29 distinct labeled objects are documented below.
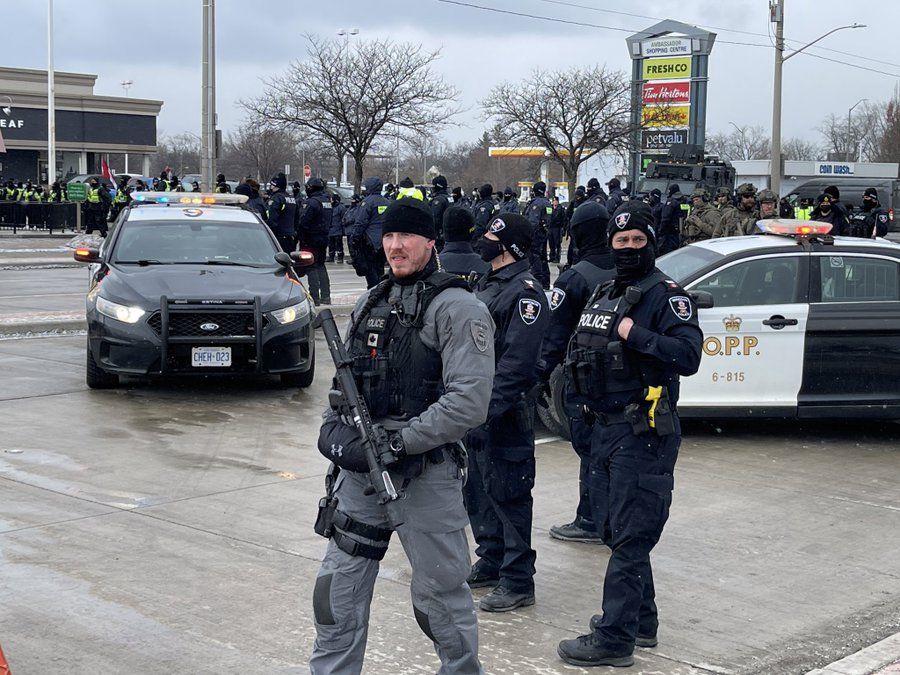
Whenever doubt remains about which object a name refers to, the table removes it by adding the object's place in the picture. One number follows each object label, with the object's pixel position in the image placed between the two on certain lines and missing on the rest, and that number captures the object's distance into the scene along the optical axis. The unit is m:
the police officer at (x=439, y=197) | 19.50
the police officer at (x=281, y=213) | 17.14
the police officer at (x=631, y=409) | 4.61
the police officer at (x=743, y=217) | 15.05
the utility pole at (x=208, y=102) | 21.25
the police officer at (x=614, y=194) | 21.20
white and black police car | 8.60
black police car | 9.63
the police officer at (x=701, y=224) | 17.08
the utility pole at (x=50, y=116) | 45.19
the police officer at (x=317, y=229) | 16.27
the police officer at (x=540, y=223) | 18.39
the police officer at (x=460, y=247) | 5.84
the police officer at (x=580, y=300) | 5.72
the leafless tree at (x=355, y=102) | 32.91
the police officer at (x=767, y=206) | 14.11
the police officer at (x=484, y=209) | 20.17
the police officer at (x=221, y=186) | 22.48
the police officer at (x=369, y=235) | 15.52
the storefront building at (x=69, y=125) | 54.44
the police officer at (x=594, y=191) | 20.98
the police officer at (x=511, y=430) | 5.26
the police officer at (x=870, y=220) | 17.64
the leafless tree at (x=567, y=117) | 37.19
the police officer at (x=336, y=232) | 25.27
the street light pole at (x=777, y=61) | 31.70
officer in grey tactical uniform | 3.73
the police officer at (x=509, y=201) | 19.90
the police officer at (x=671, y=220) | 19.99
